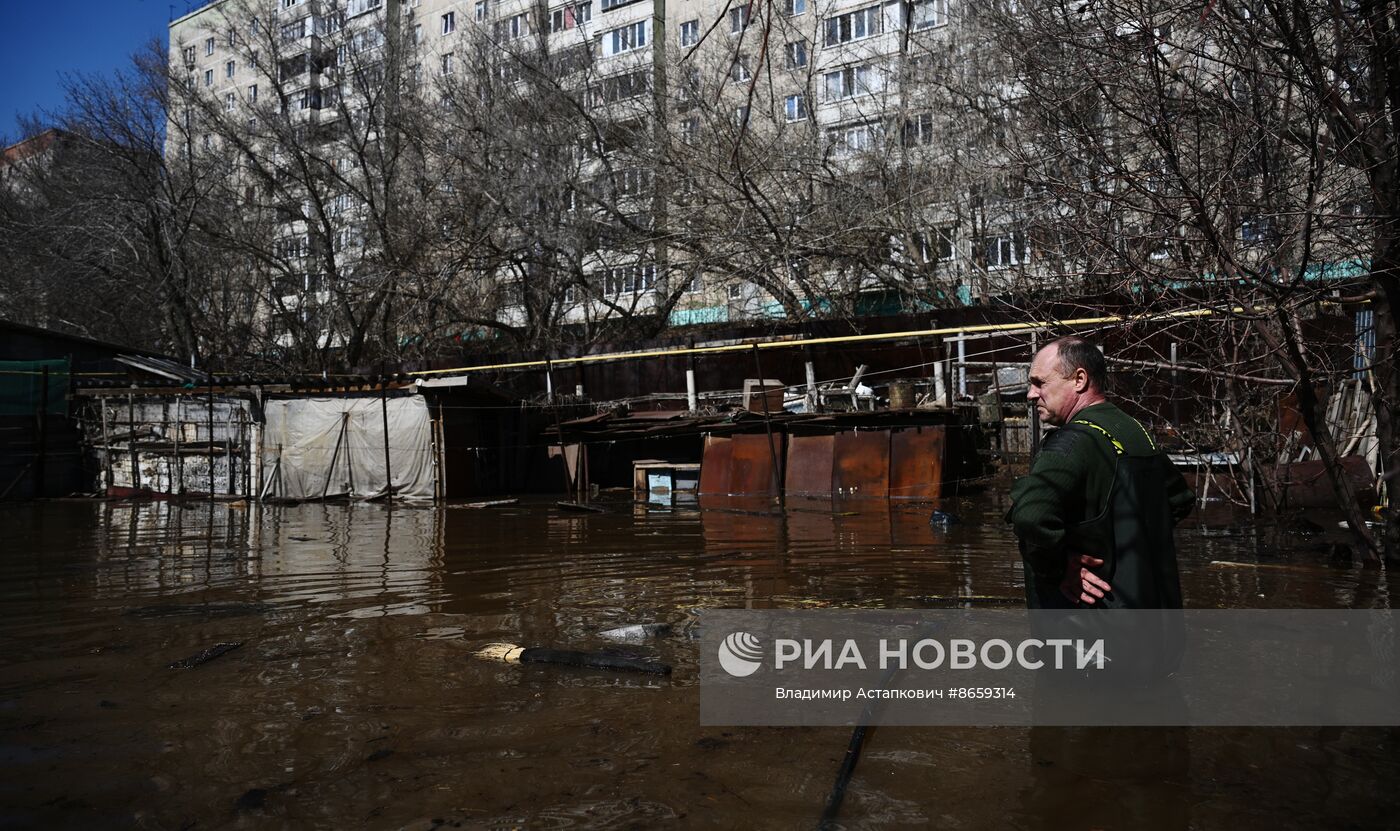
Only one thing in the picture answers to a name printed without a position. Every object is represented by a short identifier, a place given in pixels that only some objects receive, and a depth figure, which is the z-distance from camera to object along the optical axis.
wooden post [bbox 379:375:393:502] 18.44
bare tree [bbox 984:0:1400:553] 5.89
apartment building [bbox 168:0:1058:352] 22.92
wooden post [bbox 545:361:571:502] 16.95
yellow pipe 8.77
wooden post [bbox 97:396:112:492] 20.02
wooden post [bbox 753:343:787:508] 13.77
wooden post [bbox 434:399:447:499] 18.77
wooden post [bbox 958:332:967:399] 15.66
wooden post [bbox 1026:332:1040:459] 10.68
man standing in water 3.01
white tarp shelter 18.86
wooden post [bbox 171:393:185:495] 20.00
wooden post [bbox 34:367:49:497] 19.56
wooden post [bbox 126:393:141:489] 19.92
